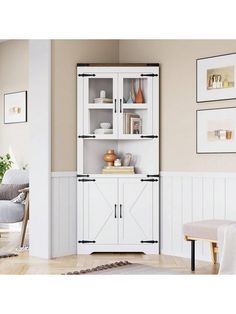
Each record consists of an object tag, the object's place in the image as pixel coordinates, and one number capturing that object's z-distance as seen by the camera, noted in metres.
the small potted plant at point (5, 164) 7.15
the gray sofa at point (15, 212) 5.48
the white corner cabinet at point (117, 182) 5.19
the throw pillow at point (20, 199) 5.62
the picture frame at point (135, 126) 5.29
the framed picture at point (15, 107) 7.10
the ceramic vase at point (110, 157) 5.39
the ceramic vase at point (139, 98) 5.28
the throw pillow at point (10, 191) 6.10
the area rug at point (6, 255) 5.02
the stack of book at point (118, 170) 5.27
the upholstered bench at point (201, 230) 4.14
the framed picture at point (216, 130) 4.66
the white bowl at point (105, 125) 5.27
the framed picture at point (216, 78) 4.66
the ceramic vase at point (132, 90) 5.32
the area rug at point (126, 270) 4.18
